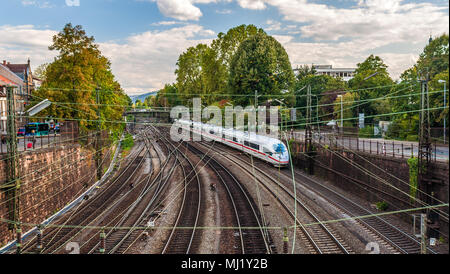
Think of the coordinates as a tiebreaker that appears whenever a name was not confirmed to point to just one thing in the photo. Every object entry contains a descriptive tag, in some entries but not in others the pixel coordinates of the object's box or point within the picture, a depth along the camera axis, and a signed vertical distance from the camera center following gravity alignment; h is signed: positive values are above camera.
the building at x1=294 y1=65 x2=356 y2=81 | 119.25 +17.11
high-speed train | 27.64 -2.59
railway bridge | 83.46 +0.22
